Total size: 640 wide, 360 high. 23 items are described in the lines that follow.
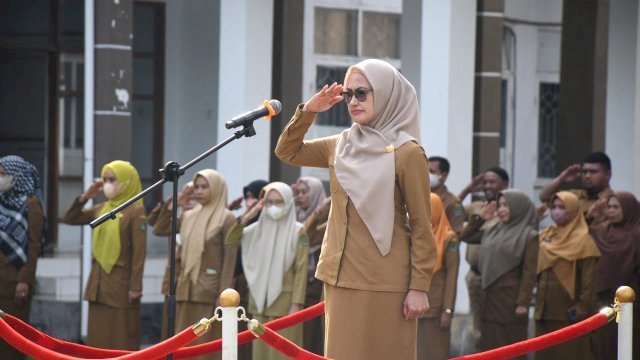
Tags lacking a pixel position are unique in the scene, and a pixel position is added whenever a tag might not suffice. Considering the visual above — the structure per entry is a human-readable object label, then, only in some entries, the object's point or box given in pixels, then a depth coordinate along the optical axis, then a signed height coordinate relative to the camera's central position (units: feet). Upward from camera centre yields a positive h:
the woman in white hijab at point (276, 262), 62.34 -6.18
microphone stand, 39.42 -2.77
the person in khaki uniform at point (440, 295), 61.82 -6.79
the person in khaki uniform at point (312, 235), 65.46 -5.81
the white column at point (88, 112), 68.28 -2.93
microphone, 39.55 -1.67
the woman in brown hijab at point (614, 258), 60.49 -5.69
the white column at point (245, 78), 70.85 -2.01
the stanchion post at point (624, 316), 41.34 -4.80
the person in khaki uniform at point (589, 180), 66.18 -4.29
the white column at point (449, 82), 74.54 -2.08
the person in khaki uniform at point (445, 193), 68.33 -4.89
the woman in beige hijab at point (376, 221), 37.60 -3.10
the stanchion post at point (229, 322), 35.17 -4.31
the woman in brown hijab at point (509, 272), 61.26 -6.19
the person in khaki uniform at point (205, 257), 63.51 -6.21
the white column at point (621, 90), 90.74 -2.69
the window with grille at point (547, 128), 104.99 -4.71
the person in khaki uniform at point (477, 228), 65.26 -5.53
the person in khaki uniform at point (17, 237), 62.95 -5.81
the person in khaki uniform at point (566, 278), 60.85 -6.26
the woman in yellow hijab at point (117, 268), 63.36 -6.52
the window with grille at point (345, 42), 92.38 -1.24
